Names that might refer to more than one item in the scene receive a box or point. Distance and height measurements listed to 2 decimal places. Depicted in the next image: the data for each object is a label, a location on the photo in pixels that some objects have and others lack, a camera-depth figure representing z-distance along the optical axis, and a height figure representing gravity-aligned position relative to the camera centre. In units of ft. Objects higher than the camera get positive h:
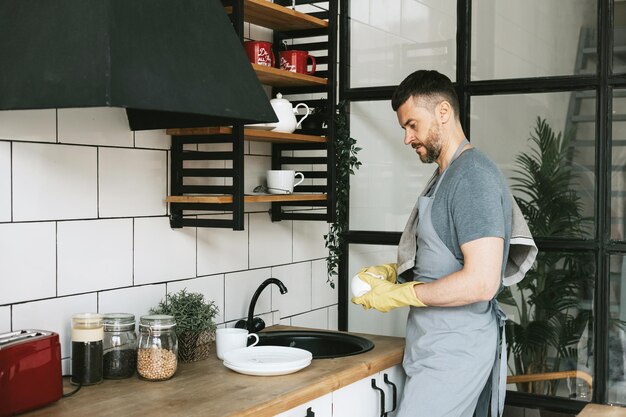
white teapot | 9.69 +0.79
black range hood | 5.91 +0.92
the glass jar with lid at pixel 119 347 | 7.64 -1.54
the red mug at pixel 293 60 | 10.09 +1.48
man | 7.98 -0.86
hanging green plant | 10.83 +0.03
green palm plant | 9.95 -1.12
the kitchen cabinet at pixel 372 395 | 8.30 -2.25
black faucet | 9.61 -1.62
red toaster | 6.31 -1.49
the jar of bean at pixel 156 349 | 7.56 -1.55
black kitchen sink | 9.83 -1.90
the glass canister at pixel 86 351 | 7.34 -1.51
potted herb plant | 8.37 -1.44
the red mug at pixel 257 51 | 9.46 +1.49
